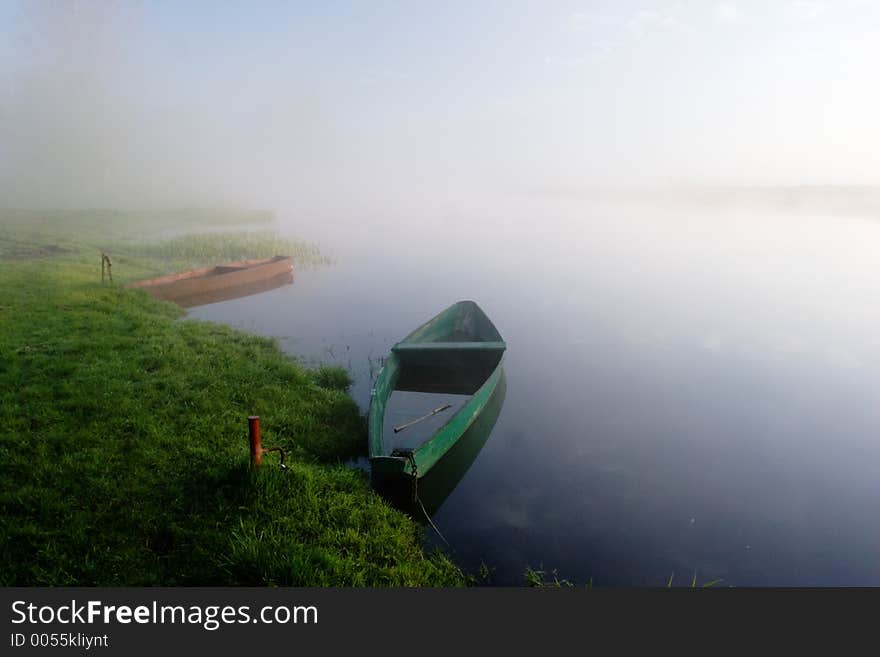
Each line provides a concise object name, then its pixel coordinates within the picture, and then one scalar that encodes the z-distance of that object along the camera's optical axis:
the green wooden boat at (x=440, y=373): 7.42
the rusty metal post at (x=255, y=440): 6.31
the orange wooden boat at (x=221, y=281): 19.36
